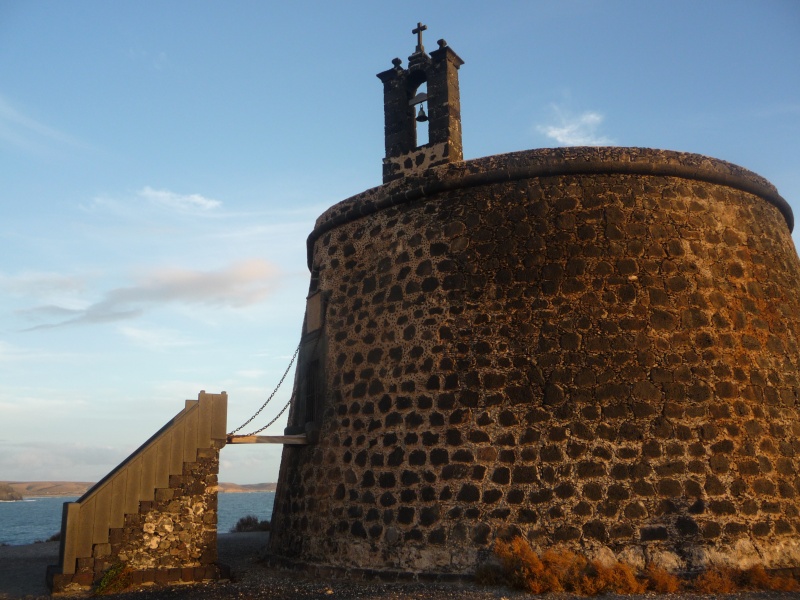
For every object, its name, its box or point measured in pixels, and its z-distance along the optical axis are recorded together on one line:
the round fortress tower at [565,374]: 7.85
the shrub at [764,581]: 7.34
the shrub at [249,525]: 18.17
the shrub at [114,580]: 8.35
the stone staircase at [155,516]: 8.49
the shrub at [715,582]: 7.16
